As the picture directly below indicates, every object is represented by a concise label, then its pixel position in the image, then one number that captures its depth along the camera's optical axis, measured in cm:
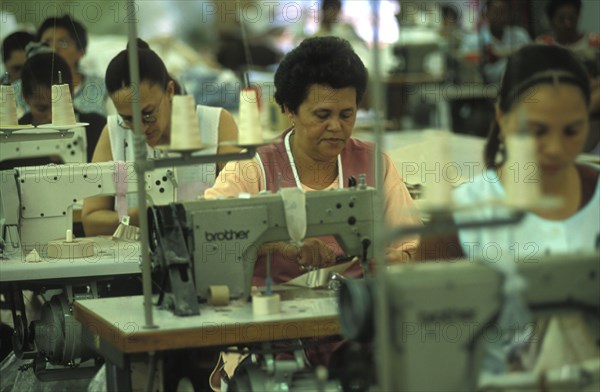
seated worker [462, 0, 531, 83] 1530
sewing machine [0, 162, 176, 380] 619
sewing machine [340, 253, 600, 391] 376
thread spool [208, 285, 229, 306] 501
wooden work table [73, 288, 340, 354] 461
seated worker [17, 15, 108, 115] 1038
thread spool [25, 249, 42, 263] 634
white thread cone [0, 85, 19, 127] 671
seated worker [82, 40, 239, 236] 714
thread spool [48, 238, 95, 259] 643
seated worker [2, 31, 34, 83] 1036
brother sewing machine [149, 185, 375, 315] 498
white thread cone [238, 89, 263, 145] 508
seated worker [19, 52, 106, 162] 823
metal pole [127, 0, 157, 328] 468
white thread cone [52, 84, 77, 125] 694
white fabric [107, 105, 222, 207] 726
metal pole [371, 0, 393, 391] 364
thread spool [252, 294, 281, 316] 492
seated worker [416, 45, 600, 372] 427
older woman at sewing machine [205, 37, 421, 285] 584
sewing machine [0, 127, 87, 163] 701
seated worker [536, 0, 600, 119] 1111
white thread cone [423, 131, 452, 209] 375
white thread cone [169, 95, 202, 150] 492
